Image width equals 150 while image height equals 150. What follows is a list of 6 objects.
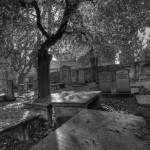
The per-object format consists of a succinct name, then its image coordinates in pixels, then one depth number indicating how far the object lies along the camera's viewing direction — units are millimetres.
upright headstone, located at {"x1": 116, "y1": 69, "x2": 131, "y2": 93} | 8383
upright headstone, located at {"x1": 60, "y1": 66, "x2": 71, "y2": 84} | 18438
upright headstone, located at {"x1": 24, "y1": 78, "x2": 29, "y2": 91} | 16580
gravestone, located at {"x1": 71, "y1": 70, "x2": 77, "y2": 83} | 18838
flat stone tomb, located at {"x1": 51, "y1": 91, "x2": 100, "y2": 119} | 3840
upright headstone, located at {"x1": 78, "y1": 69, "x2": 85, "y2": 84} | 16953
